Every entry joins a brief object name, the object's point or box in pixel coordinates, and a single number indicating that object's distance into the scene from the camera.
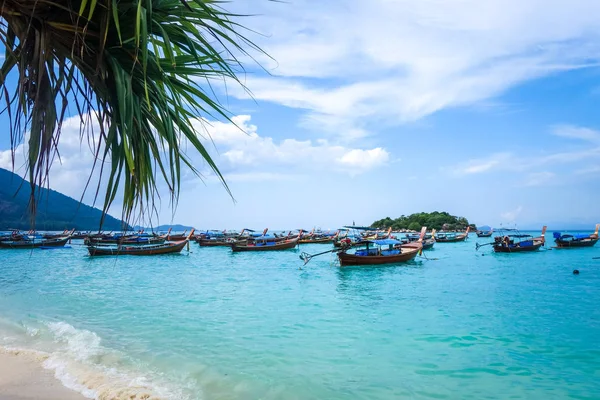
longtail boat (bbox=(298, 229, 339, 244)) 60.22
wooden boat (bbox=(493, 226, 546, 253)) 40.78
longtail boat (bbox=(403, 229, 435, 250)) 45.67
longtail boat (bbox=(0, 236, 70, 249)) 45.12
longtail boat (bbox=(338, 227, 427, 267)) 26.92
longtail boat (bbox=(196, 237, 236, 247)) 53.68
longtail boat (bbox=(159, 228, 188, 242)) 58.03
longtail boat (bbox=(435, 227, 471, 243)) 67.75
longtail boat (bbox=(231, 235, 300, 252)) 42.72
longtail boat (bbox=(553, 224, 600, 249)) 47.68
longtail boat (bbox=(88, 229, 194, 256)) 35.88
